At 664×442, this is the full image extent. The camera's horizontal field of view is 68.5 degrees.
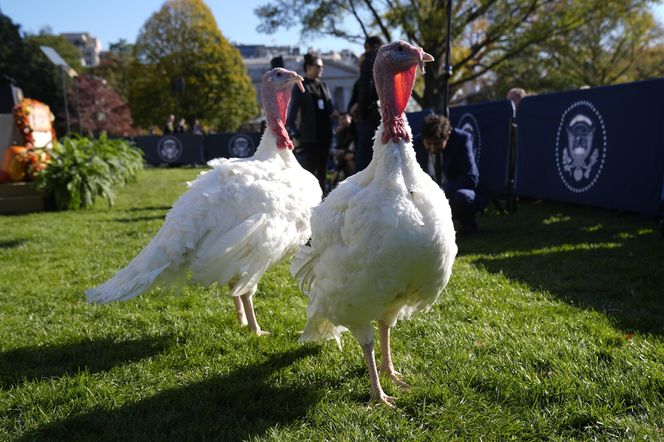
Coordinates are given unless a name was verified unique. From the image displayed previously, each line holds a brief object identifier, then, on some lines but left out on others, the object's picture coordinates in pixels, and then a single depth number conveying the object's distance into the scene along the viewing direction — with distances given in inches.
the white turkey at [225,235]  137.3
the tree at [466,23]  776.9
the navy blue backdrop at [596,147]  255.3
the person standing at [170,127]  977.1
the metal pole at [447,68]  304.8
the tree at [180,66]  1519.4
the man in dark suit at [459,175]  255.9
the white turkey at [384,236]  100.5
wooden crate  397.1
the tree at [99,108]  1668.3
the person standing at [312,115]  279.4
